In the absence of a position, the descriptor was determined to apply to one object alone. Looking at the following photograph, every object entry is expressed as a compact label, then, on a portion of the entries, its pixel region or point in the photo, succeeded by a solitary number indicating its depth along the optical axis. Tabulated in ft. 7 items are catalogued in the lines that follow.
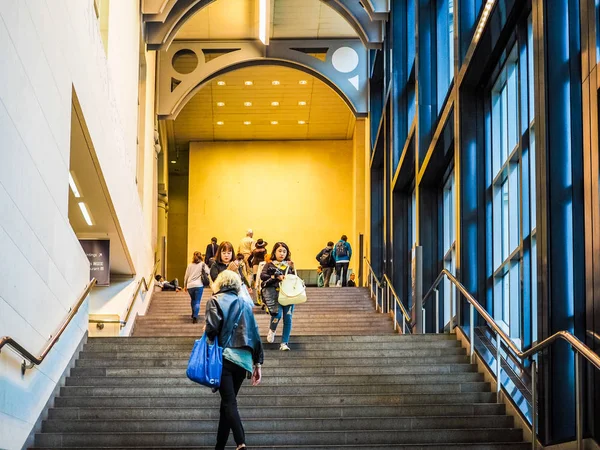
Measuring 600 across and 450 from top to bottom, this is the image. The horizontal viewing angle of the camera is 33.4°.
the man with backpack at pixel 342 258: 80.23
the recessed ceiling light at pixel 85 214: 51.66
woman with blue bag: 24.72
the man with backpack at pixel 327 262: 84.58
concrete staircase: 27.76
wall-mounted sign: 56.90
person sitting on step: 85.34
